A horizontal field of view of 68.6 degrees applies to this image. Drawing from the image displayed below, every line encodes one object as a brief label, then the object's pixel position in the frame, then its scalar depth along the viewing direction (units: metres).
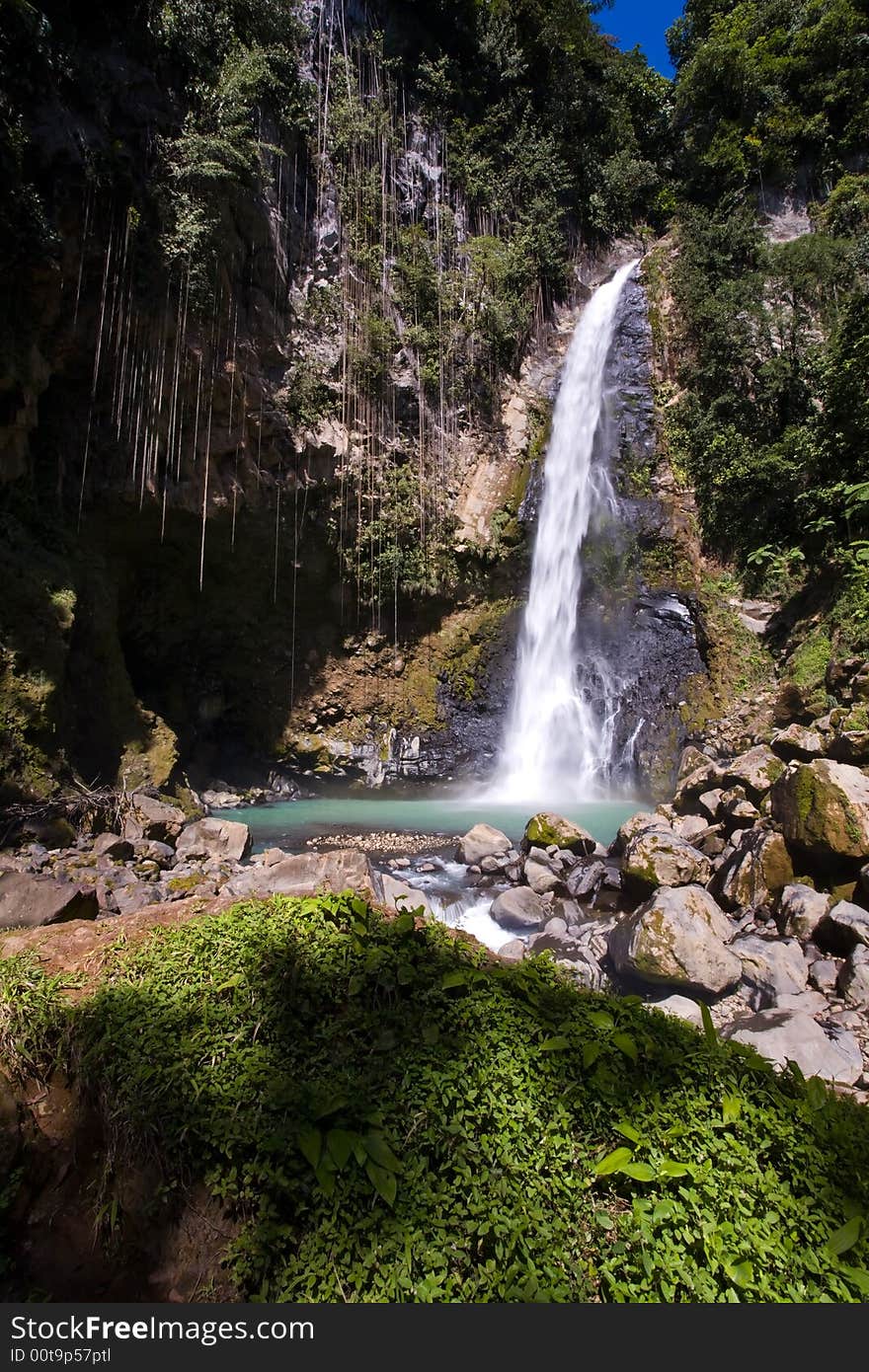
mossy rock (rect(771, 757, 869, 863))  5.98
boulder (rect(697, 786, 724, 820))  8.59
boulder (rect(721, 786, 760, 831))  7.79
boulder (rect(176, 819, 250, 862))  9.07
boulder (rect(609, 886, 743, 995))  5.27
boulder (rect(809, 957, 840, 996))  5.19
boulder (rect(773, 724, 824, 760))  8.07
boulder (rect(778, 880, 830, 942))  5.82
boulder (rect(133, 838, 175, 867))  8.23
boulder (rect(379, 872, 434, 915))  6.96
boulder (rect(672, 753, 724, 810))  9.33
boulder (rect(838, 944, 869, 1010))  4.89
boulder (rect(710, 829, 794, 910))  6.46
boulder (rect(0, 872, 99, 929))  4.35
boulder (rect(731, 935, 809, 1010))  5.13
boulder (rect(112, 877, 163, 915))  5.74
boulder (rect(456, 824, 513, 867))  9.43
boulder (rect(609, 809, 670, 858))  8.36
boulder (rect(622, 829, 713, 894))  7.04
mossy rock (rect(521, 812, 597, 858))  8.97
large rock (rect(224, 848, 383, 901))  5.25
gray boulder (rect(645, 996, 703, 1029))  4.80
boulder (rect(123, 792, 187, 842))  8.95
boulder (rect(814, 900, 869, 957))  5.33
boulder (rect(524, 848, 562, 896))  8.10
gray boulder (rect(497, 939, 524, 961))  6.38
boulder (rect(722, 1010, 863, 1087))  4.09
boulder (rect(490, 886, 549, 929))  7.34
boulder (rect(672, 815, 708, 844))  8.23
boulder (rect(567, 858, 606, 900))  7.86
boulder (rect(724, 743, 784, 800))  8.09
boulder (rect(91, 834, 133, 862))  7.75
